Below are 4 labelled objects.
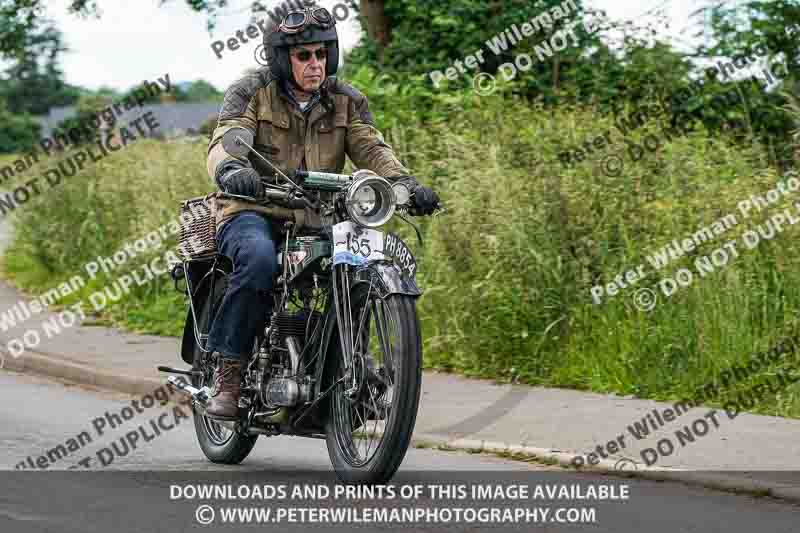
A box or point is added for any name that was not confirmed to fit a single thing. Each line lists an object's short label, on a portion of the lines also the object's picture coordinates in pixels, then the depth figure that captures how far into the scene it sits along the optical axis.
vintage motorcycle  13.19
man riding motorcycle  14.48
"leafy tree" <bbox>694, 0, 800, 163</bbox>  29.19
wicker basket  15.76
